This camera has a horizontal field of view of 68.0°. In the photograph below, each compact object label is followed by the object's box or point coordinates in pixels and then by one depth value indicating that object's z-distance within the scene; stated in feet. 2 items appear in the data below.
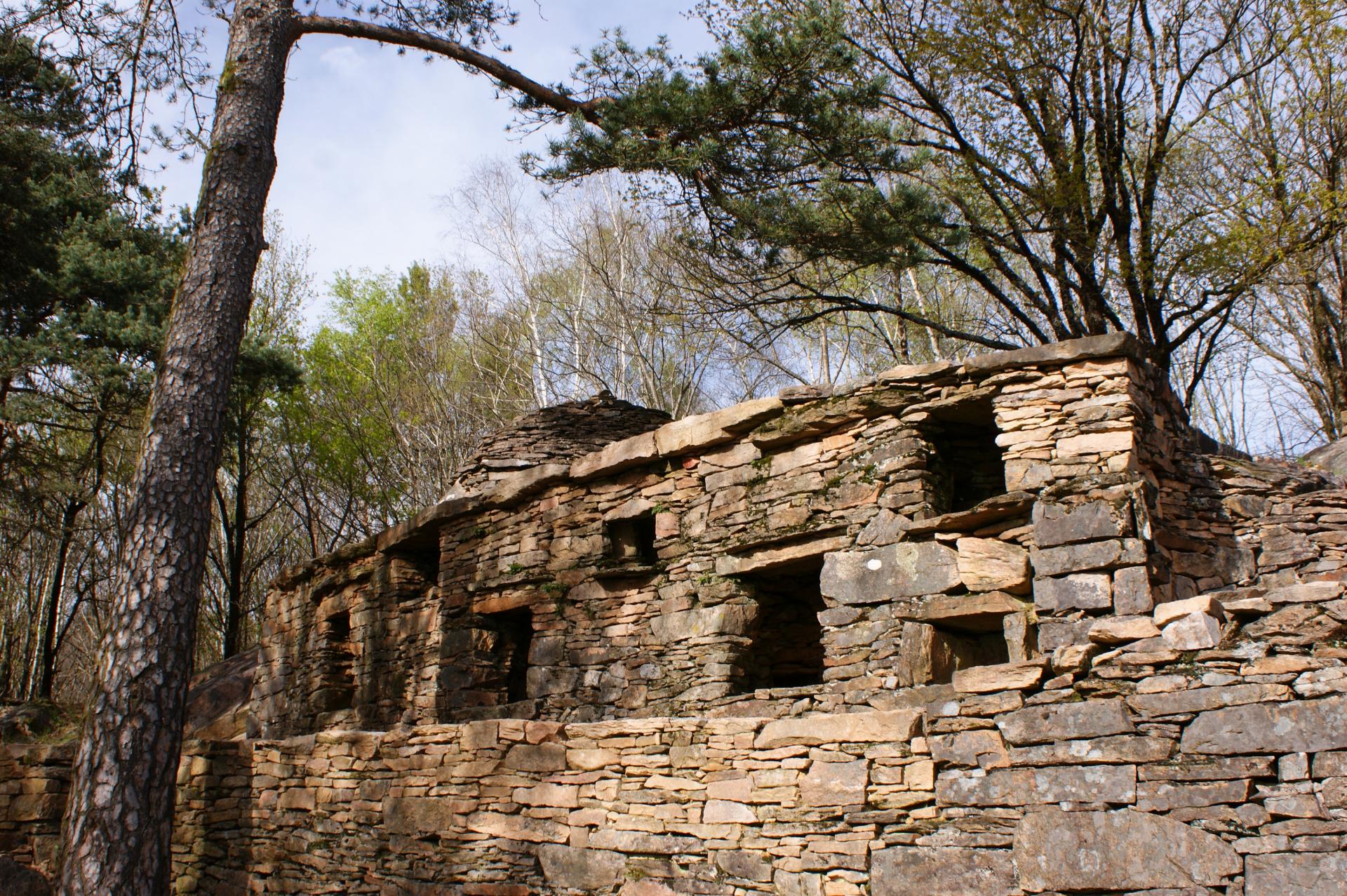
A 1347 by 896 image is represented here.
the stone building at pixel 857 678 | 14.29
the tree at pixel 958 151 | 29.71
